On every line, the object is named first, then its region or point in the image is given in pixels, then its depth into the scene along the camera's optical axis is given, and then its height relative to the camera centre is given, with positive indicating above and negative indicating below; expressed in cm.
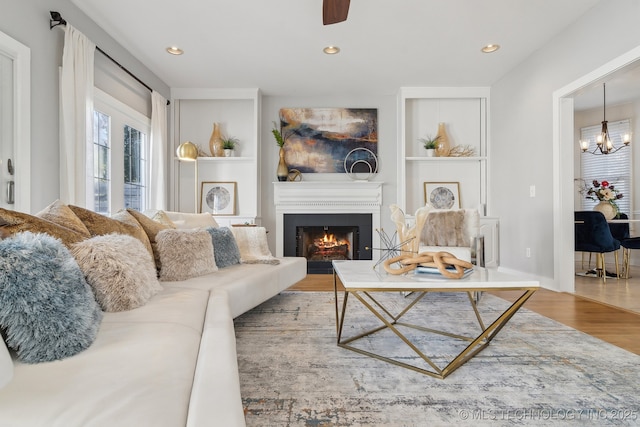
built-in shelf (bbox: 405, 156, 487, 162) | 470 +77
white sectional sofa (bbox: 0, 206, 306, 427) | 61 -35
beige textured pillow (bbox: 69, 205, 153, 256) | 169 -4
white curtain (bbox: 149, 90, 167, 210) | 420 +75
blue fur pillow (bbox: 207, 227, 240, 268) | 254 -24
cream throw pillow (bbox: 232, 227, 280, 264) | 296 -24
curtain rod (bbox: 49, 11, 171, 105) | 260 +151
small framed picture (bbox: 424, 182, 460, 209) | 485 +29
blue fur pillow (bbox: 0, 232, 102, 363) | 82 -22
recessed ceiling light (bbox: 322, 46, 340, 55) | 358 +174
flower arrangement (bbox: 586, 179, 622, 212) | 456 +27
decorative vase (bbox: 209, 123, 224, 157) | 474 +98
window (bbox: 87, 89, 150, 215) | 337 +65
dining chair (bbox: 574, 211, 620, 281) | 399 -25
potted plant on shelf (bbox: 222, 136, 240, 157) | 473 +94
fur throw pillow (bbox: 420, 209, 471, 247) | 337 -15
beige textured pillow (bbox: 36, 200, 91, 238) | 149 +0
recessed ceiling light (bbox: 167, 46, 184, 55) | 363 +177
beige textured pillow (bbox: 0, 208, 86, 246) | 115 -4
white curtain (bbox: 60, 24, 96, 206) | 271 +82
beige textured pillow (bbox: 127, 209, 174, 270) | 210 -7
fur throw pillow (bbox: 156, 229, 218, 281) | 208 -24
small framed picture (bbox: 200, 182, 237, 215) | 486 +25
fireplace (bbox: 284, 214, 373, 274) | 493 -32
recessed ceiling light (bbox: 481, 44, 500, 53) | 357 +175
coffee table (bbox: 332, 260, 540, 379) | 150 -31
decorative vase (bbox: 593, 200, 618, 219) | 449 +5
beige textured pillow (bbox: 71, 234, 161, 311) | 130 -22
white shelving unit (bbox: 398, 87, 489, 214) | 480 +99
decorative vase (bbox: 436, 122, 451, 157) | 475 +96
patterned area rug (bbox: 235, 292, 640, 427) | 123 -72
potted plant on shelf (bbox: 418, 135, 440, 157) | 473 +95
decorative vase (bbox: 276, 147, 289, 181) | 482 +63
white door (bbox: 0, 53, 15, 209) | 228 +55
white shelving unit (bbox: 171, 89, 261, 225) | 484 +104
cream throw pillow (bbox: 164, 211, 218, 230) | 276 -4
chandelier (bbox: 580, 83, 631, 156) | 483 +105
